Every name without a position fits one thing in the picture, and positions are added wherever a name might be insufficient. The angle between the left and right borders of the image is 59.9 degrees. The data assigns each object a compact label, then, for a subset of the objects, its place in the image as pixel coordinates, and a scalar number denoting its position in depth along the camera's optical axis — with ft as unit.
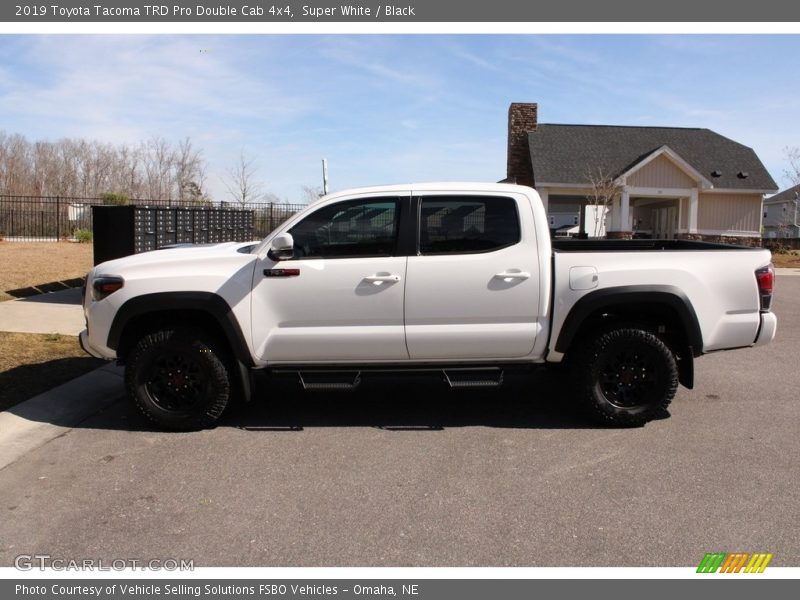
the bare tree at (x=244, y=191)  115.03
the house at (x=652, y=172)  87.15
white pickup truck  17.88
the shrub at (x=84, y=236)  89.40
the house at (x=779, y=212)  188.89
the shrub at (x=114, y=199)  105.60
